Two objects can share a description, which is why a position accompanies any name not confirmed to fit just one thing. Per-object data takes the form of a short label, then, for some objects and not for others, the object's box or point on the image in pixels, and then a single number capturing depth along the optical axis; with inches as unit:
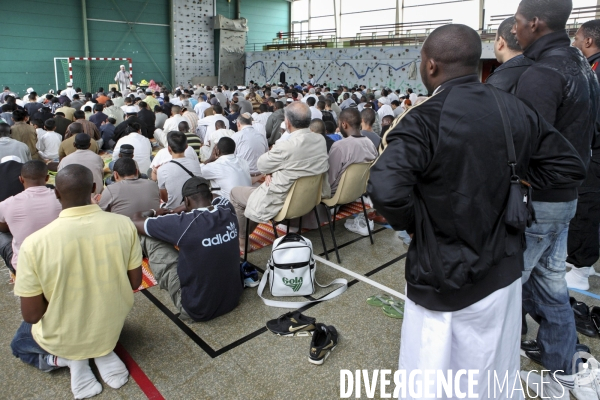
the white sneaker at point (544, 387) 84.4
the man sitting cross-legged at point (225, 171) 164.2
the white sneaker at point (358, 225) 178.9
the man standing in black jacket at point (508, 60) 86.0
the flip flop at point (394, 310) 115.3
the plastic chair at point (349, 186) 153.9
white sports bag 123.6
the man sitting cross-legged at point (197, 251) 105.4
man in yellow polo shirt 79.3
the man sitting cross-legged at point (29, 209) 112.7
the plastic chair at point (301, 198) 137.9
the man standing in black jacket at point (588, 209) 111.4
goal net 729.6
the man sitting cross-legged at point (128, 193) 138.9
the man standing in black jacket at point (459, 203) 54.3
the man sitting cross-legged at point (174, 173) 159.9
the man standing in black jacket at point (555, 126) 78.7
